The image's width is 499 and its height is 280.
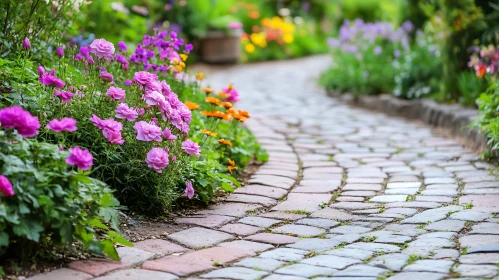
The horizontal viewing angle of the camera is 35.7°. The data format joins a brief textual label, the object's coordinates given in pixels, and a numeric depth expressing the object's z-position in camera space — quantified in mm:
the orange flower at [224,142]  4768
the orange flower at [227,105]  4875
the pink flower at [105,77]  4000
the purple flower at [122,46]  4888
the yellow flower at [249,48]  13109
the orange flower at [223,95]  5509
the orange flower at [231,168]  4686
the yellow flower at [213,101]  4791
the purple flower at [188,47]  4988
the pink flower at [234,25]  12125
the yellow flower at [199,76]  5279
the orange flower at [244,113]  5000
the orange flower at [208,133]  4422
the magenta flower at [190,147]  4004
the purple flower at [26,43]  4133
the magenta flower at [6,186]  2934
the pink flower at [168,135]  3916
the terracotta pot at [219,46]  12273
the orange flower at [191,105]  4770
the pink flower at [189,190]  4070
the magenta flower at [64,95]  3672
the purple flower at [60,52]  4094
